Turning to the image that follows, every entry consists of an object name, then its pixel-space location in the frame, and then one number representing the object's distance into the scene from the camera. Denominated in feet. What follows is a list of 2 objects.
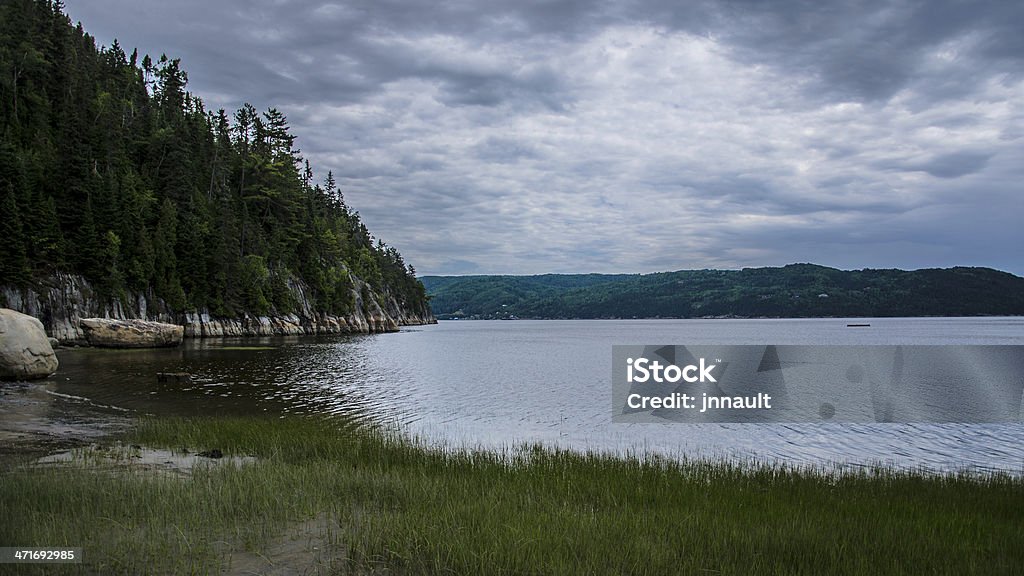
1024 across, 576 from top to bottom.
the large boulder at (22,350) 93.86
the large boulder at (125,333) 177.27
